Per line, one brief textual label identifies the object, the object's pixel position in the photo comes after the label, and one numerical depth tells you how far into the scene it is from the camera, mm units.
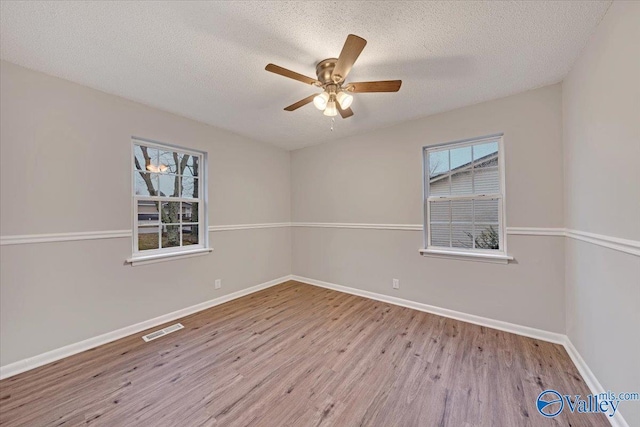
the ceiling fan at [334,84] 1654
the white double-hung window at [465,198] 2637
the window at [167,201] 2691
